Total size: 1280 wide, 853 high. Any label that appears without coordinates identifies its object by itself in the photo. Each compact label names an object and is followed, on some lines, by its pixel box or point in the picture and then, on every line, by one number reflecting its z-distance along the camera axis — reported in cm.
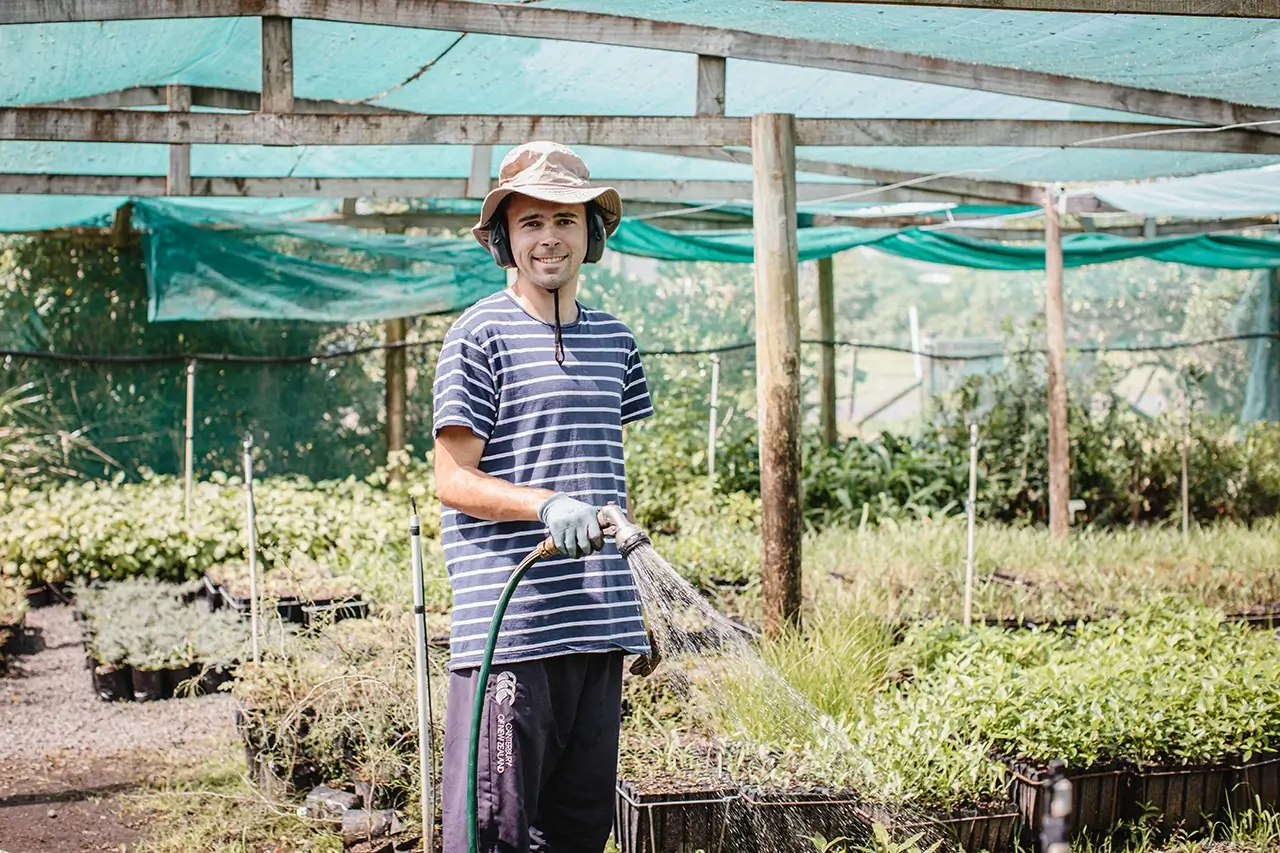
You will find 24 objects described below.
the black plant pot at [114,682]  571
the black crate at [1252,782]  396
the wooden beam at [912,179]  680
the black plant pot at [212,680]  585
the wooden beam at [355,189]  715
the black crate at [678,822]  341
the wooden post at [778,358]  496
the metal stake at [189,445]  762
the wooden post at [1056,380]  816
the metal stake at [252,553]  464
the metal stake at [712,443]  860
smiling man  238
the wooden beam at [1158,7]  329
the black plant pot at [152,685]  570
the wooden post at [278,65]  469
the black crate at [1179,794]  389
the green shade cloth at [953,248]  886
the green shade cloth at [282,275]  841
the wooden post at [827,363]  1023
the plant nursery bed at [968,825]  347
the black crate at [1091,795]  374
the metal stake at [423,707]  315
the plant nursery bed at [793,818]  343
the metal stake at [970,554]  537
